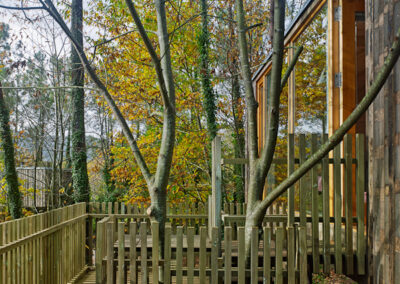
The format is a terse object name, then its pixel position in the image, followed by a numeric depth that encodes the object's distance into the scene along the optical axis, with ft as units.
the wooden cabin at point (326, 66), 13.76
